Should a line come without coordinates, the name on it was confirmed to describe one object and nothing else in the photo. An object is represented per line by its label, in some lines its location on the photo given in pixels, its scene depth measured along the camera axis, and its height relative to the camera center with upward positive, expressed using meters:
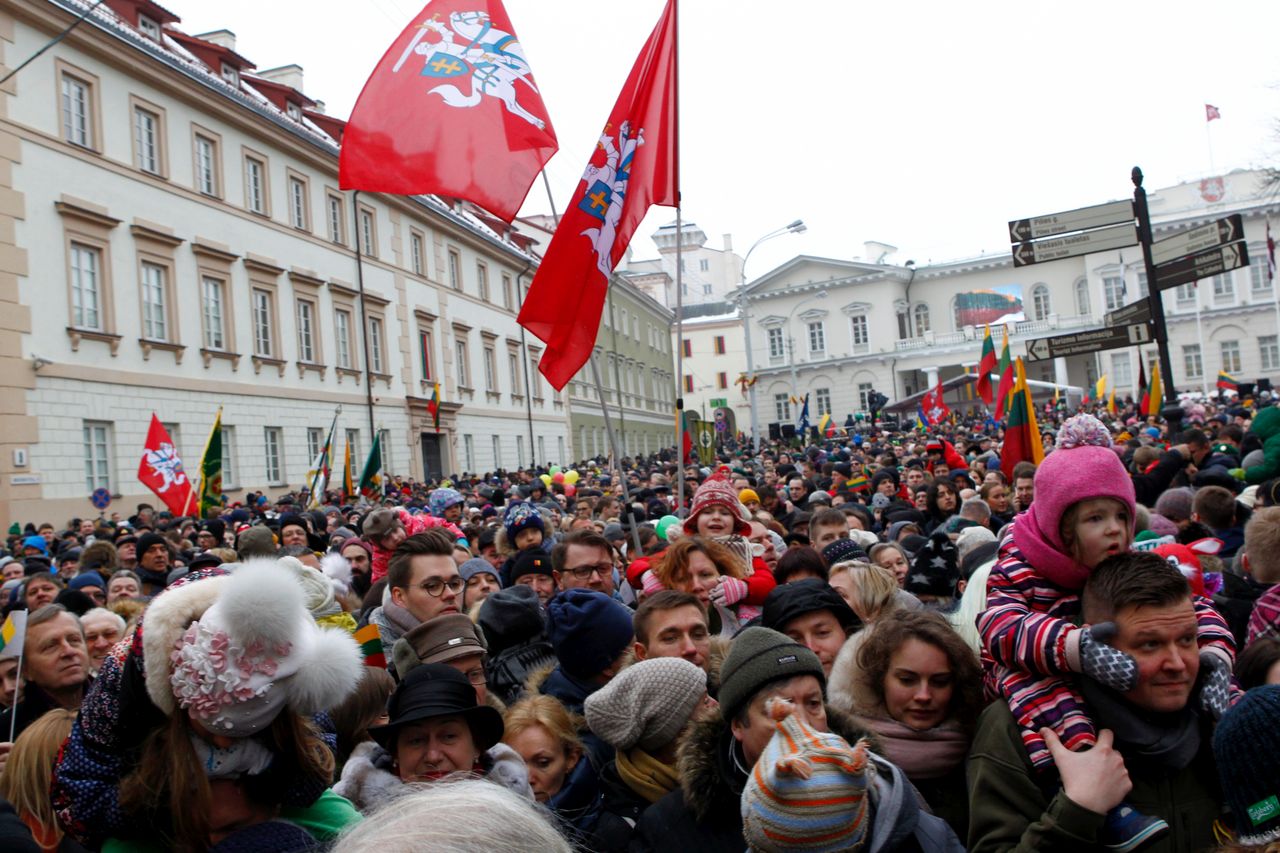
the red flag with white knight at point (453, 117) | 7.56 +2.65
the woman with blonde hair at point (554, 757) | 3.49 -0.94
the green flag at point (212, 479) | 14.60 +0.41
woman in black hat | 3.19 -0.78
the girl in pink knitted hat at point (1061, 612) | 2.41 -0.44
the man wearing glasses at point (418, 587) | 4.88 -0.45
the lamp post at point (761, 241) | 37.66 +7.99
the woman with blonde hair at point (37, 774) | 2.96 -0.71
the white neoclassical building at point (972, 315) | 70.00 +8.89
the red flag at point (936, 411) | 28.48 +0.89
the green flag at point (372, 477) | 17.68 +0.30
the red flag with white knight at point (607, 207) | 6.88 +1.77
